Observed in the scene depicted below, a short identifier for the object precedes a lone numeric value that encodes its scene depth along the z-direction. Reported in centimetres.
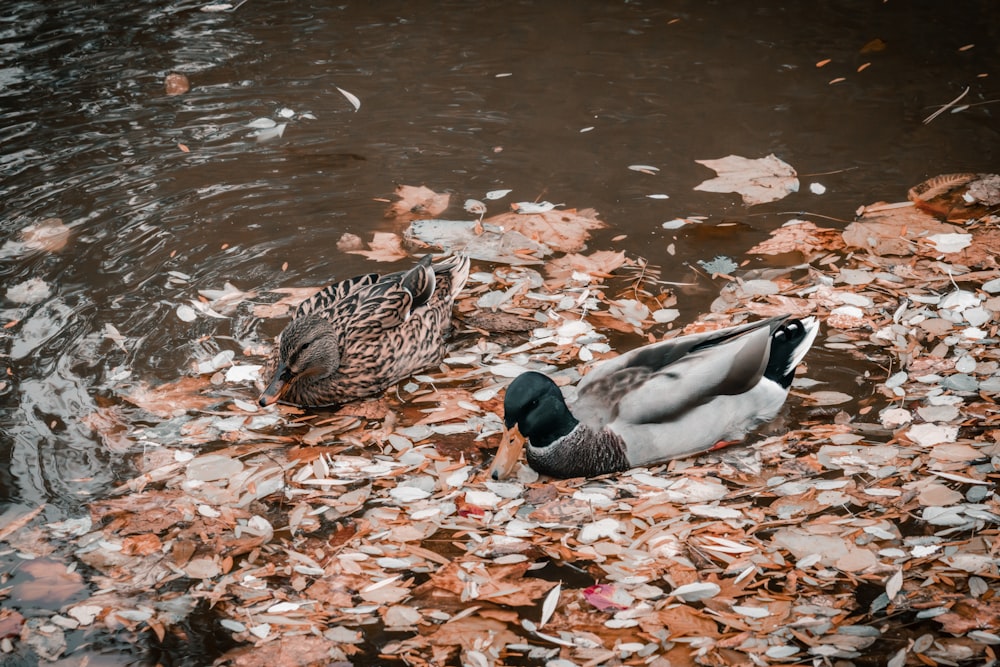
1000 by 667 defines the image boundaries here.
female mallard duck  486
